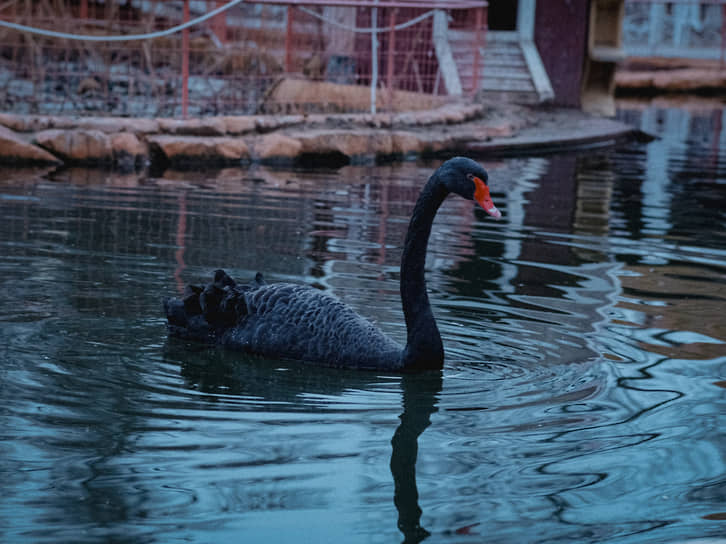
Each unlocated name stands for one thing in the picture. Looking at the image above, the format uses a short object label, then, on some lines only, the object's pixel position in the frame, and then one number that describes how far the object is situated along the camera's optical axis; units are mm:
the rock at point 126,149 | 10414
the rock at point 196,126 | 10711
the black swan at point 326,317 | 4363
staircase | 15352
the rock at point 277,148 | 11133
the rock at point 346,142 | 11367
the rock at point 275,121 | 11352
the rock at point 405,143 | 11992
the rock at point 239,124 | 11086
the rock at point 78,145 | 10188
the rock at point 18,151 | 10008
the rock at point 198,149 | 10578
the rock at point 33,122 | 10164
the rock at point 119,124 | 10414
